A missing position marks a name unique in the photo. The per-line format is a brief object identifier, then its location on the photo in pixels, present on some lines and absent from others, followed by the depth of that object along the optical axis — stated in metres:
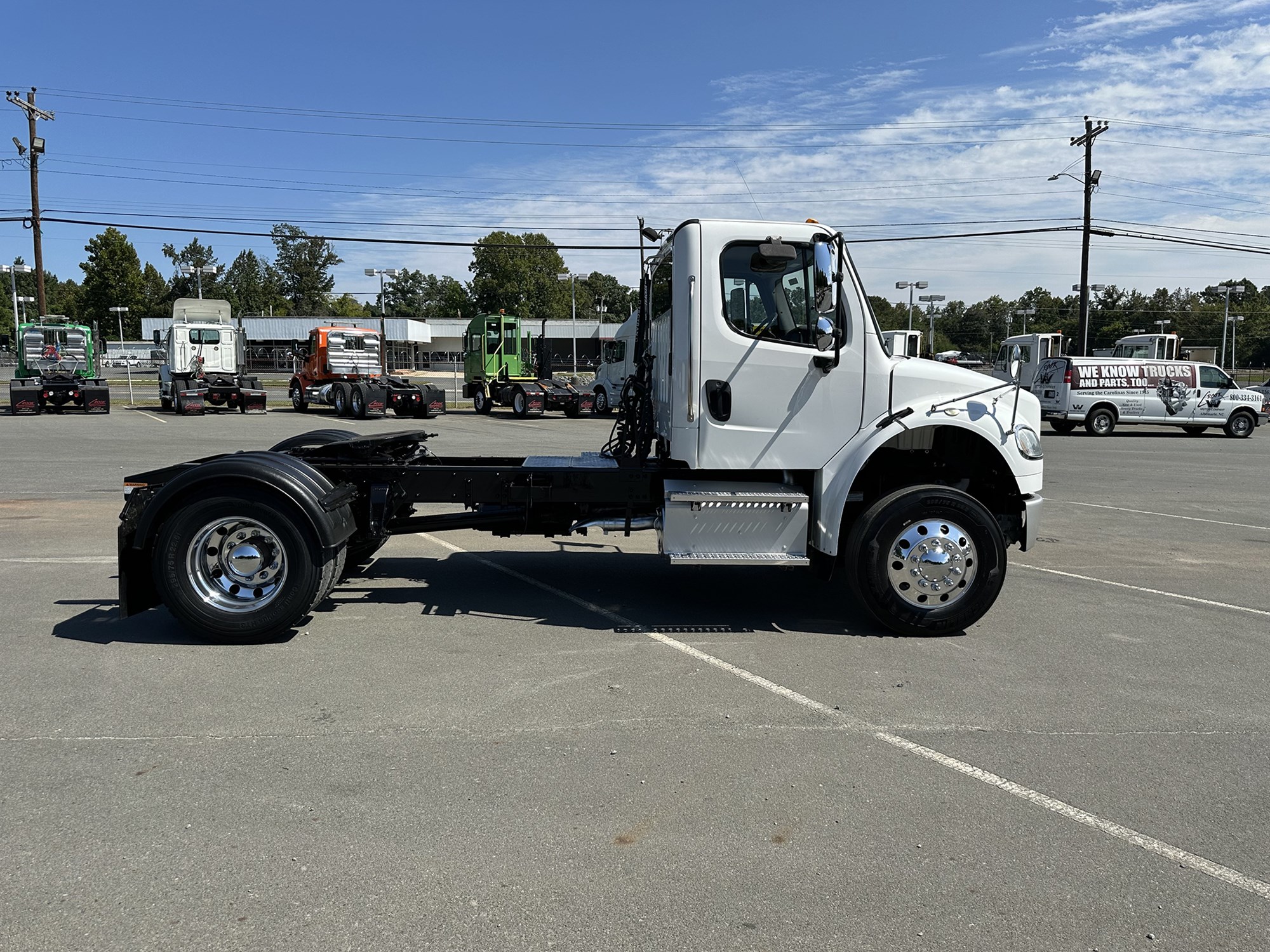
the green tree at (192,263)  119.31
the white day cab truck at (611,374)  29.88
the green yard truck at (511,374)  30.69
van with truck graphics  25.89
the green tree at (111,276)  79.88
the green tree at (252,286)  115.88
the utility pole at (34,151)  37.25
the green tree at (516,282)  105.94
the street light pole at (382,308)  31.62
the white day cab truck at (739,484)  5.67
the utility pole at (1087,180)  35.28
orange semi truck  28.00
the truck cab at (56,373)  28.41
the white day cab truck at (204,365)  29.52
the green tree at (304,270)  128.38
